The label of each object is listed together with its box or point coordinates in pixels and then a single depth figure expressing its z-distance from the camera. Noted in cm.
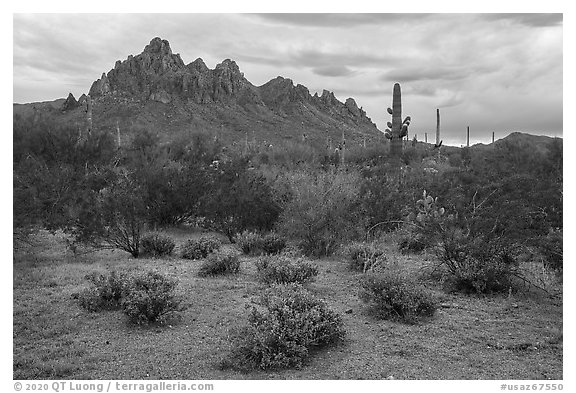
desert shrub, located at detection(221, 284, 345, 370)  615
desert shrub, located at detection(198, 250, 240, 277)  1075
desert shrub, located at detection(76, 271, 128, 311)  831
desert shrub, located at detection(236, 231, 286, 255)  1345
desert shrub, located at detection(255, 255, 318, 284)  972
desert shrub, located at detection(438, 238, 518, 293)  942
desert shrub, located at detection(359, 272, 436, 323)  788
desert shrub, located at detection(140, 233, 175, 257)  1311
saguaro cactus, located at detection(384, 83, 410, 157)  2542
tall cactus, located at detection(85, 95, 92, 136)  2728
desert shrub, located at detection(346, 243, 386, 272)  1112
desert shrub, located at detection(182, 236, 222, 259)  1279
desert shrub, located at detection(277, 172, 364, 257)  1322
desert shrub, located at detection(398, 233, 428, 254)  1325
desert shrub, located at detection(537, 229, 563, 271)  870
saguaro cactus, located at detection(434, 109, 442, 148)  3685
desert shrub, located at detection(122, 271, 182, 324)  756
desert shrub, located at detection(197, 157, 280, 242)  1612
